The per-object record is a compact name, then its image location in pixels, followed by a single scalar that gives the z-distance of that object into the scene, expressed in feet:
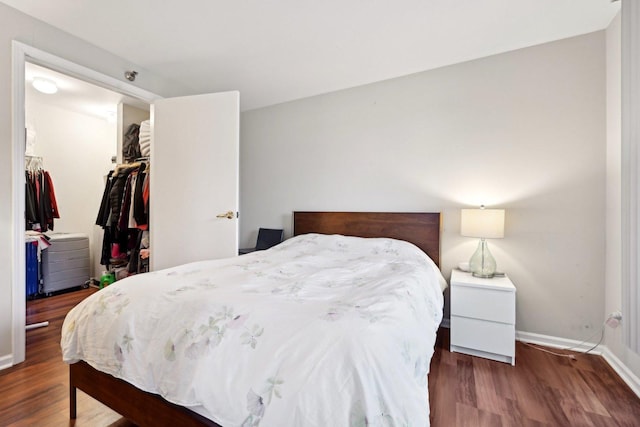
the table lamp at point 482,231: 6.83
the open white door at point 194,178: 7.91
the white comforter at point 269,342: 2.51
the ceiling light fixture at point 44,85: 9.11
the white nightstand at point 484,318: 6.31
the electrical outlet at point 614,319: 5.99
